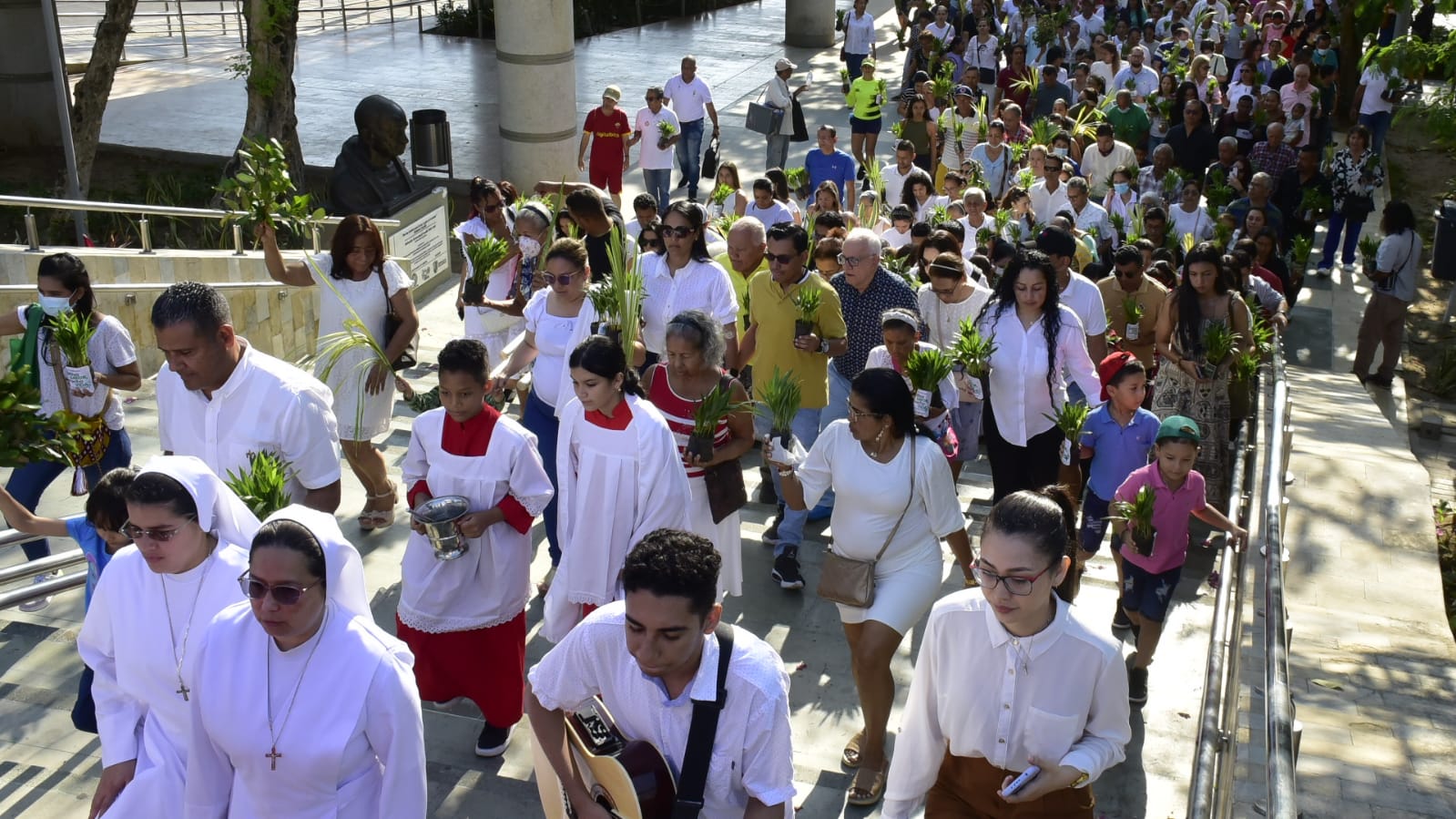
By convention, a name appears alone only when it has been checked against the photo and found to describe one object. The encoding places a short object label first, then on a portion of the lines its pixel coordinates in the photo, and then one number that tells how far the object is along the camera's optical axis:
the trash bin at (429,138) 16.16
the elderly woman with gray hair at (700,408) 6.50
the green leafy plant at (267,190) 8.54
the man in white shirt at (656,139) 16.66
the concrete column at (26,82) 20.39
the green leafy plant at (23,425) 5.38
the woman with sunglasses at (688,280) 8.27
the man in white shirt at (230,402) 5.57
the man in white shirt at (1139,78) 20.33
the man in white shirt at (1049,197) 13.17
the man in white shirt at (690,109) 18.19
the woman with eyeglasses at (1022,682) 4.10
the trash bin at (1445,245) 16.56
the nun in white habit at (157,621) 4.39
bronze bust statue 13.88
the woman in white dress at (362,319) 7.87
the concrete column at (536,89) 17.28
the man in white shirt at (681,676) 3.71
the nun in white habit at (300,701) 3.96
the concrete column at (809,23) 30.34
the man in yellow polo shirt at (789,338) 8.05
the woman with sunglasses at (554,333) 7.55
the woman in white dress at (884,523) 5.77
